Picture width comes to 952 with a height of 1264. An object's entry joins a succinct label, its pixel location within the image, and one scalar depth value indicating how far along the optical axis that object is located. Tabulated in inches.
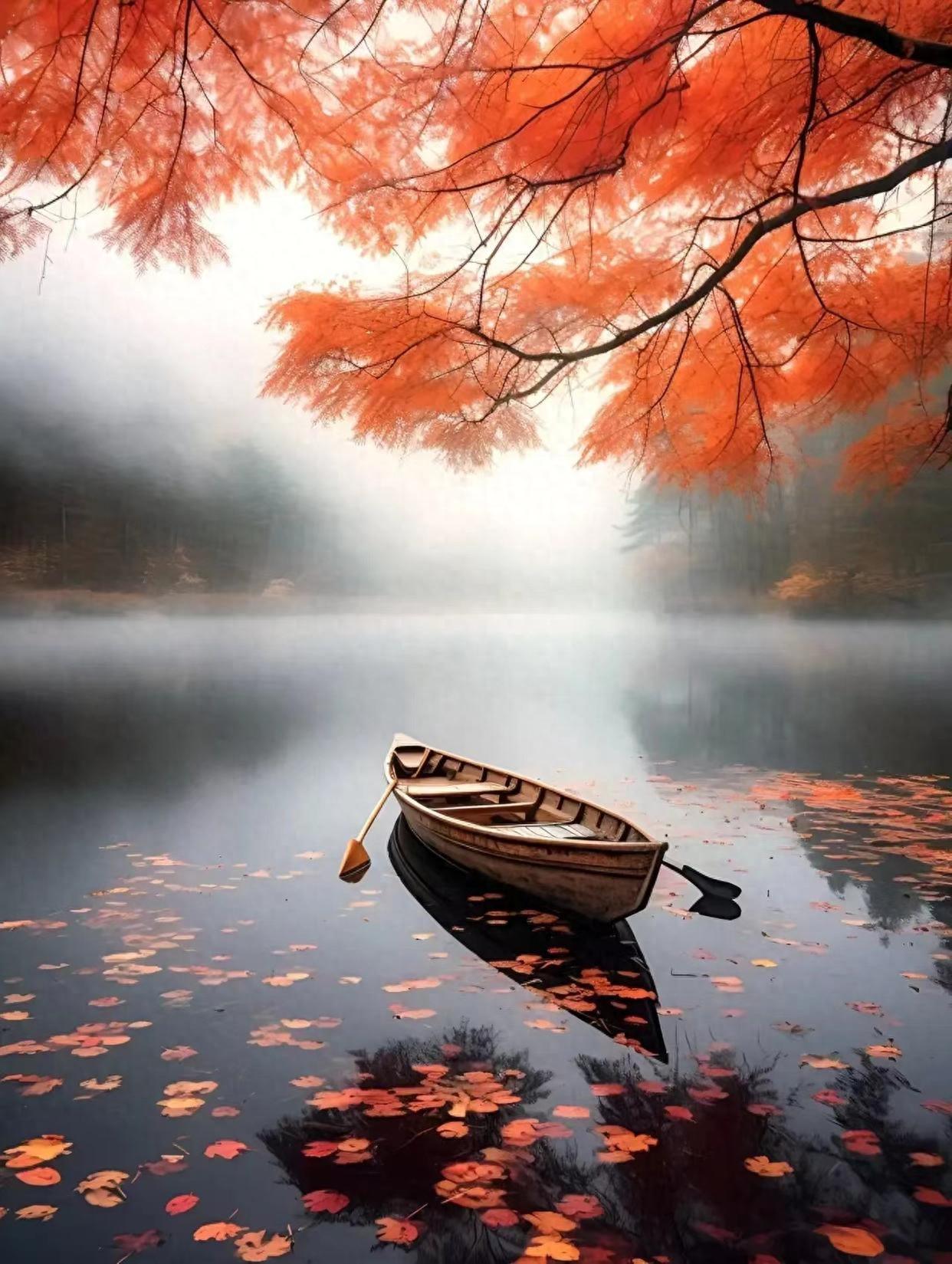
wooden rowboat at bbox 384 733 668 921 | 159.9
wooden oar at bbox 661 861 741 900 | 163.6
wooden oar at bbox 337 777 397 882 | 205.8
